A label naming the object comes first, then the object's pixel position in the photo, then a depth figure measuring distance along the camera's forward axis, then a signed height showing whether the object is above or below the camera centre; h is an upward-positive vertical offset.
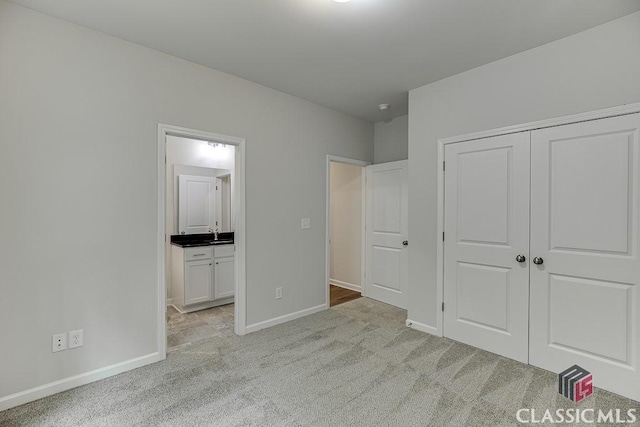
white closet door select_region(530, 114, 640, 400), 2.06 -0.27
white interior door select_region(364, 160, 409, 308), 3.96 -0.29
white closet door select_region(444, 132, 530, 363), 2.54 -0.28
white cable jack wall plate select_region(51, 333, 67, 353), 2.11 -0.93
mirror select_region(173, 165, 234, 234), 4.27 +0.17
